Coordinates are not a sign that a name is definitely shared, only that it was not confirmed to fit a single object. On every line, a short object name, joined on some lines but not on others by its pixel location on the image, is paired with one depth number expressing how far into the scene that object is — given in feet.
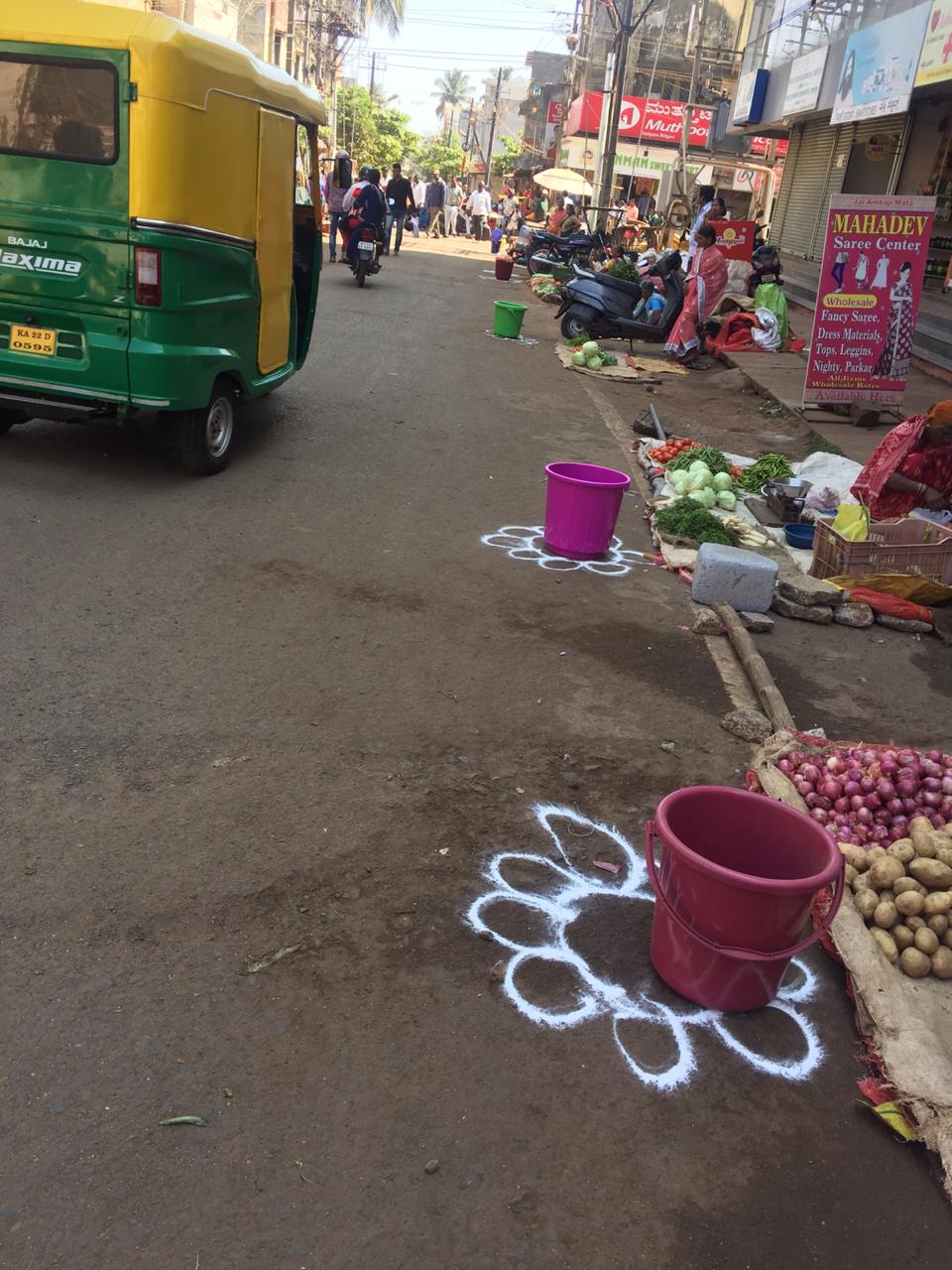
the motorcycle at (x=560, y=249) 73.15
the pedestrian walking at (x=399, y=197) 77.25
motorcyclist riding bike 58.75
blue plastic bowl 24.32
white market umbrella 107.45
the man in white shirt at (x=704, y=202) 56.70
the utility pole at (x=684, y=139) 79.51
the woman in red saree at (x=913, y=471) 22.50
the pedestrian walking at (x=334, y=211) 67.36
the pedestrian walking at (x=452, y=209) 136.67
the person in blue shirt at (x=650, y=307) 53.26
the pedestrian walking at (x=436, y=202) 122.93
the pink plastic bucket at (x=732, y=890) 8.91
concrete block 19.45
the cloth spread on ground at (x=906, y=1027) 8.42
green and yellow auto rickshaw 19.34
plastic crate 20.90
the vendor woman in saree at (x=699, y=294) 49.94
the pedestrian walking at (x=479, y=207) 128.26
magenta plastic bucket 20.63
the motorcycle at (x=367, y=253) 59.11
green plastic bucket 49.62
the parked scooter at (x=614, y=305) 52.13
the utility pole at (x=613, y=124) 76.66
